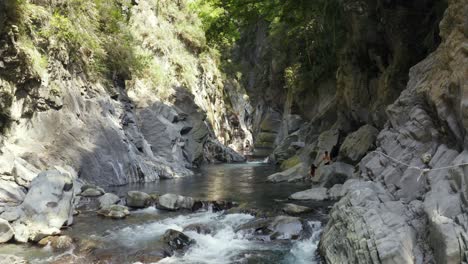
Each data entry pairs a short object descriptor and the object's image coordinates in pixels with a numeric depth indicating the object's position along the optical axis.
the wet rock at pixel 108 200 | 15.47
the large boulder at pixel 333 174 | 19.00
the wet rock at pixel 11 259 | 9.48
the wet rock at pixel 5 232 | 10.83
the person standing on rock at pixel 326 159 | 21.58
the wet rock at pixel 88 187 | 17.32
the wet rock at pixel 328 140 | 23.75
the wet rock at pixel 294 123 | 37.75
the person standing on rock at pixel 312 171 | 21.66
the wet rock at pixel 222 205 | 15.38
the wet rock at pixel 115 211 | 14.07
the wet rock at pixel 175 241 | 10.80
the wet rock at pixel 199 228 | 12.30
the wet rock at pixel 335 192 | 16.42
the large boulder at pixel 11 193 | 13.46
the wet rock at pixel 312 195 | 16.41
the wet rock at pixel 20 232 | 11.00
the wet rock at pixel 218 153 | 35.86
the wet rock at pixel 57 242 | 10.73
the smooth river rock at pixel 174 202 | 15.48
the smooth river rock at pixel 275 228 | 11.73
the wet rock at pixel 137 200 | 15.75
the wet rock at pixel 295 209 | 13.78
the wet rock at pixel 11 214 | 11.54
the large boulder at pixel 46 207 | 11.35
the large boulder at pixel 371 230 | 7.59
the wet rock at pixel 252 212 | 13.66
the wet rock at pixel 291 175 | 22.35
